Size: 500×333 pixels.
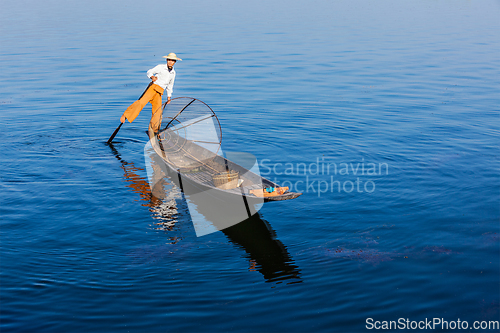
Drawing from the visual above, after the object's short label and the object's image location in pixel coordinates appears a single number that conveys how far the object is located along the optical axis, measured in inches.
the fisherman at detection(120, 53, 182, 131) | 454.3
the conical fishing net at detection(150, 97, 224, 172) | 445.4
